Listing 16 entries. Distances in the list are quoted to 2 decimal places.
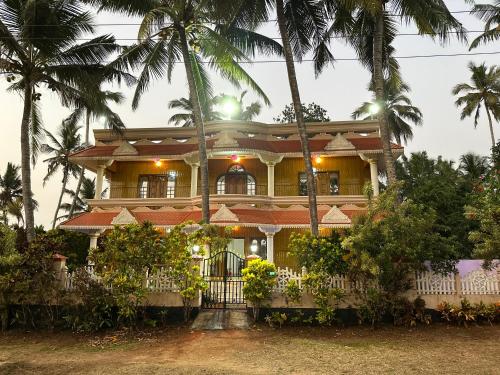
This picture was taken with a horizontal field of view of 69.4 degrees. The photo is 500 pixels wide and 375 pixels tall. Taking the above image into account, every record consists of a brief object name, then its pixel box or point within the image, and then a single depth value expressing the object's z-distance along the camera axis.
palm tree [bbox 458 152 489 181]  29.81
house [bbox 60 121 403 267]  17.02
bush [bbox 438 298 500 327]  9.20
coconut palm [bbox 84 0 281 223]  13.55
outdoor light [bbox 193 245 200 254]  10.32
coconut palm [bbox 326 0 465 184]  12.65
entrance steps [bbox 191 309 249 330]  9.48
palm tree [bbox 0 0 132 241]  12.66
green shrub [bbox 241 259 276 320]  9.73
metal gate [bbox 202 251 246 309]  10.70
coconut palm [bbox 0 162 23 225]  39.56
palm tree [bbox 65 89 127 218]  14.29
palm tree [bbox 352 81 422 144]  31.20
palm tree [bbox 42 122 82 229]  32.09
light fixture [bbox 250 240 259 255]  16.92
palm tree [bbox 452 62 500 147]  28.34
